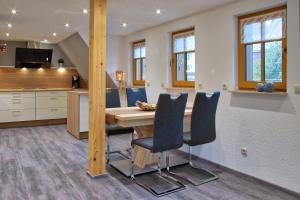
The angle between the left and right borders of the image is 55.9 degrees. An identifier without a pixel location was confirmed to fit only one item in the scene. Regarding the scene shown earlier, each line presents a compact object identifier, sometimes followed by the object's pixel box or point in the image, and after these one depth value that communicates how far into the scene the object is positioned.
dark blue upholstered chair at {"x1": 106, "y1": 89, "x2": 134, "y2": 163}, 4.17
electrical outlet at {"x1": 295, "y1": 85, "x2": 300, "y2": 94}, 2.94
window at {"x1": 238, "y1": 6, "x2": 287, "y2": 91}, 3.22
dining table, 3.36
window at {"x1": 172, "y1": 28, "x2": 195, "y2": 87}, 4.69
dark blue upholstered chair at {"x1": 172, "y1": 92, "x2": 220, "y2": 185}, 3.34
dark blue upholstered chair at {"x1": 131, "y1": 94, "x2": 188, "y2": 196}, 3.06
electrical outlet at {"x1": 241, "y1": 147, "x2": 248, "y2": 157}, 3.56
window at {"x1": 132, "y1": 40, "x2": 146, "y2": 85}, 6.14
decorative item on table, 3.84
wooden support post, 3.35
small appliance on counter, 8.13
